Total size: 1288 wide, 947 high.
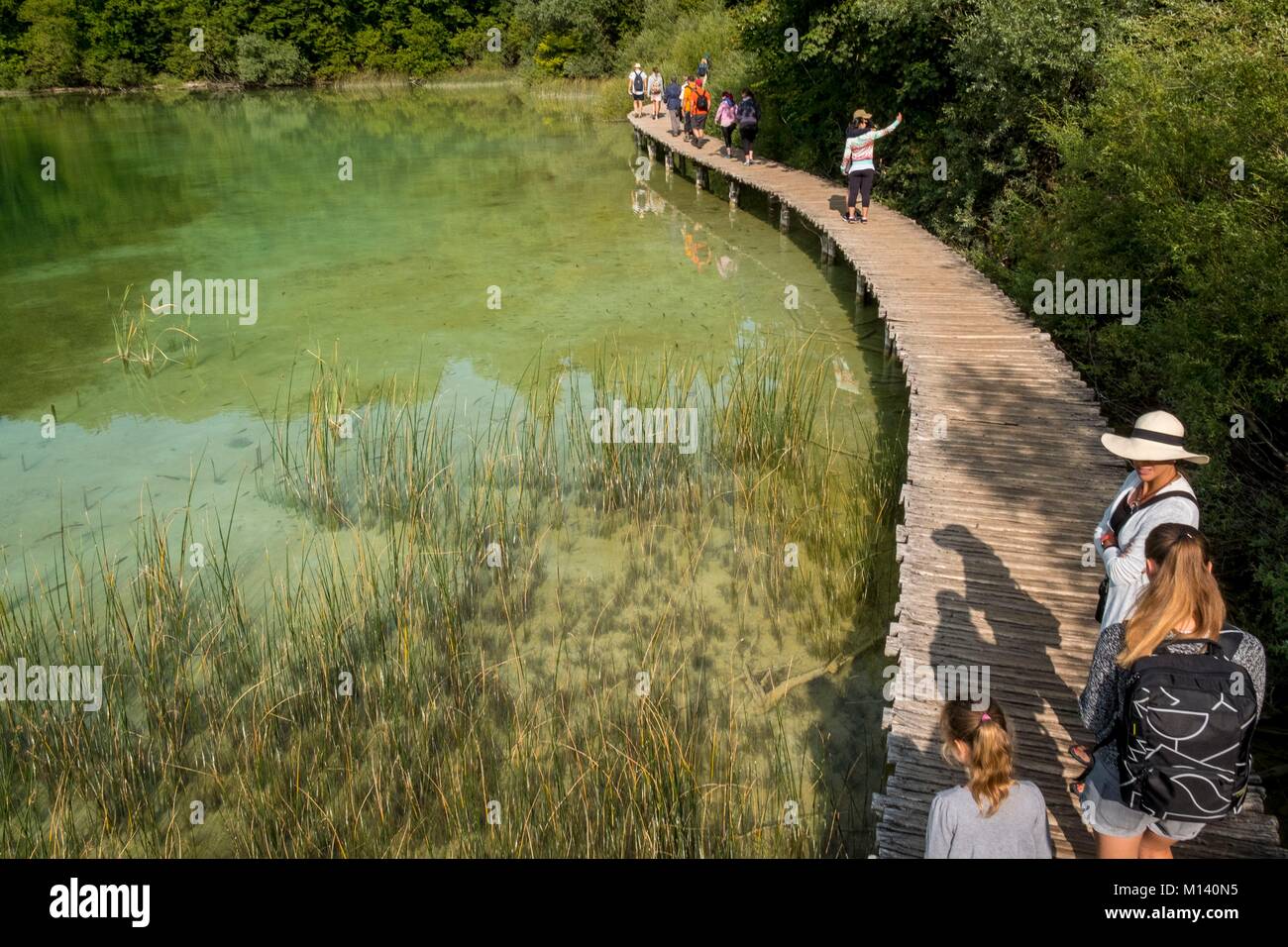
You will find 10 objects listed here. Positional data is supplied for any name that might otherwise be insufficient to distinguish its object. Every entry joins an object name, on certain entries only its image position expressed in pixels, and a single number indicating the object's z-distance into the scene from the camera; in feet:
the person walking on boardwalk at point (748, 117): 53.06
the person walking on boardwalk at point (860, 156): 36.73
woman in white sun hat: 9.98
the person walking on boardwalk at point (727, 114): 56.44
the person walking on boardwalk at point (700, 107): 63.31
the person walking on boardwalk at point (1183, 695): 7.95
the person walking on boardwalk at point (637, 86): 84.53
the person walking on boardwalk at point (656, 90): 80.79
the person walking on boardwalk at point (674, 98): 68.85
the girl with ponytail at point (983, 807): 8.14
